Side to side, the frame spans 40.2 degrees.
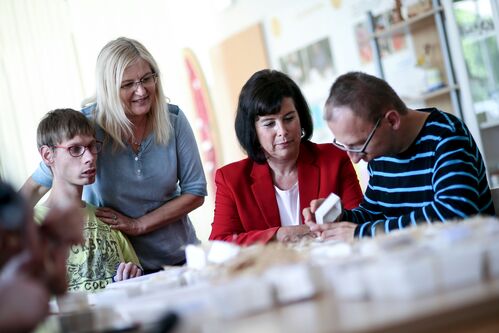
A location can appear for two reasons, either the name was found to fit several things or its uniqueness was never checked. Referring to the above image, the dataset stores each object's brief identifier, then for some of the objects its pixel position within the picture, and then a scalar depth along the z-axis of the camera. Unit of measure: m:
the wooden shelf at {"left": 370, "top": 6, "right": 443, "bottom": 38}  4.66
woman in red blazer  2.55
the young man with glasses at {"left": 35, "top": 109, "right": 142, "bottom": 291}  2.54
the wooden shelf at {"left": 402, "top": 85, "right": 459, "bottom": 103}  4.65
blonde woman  2.73
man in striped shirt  1.78
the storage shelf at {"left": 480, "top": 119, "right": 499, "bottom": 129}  4.54
